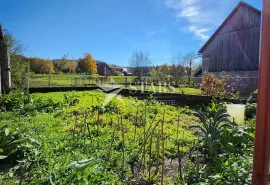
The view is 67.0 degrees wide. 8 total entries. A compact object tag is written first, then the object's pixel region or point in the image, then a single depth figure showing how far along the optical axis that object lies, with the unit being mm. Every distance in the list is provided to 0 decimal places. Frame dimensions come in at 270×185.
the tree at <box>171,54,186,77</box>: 23600
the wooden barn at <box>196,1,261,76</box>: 13789
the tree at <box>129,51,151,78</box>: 31266
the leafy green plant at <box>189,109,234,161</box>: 2461
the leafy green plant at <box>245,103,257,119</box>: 4864
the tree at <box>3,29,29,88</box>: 10239
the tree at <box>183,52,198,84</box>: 25914
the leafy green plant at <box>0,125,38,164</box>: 2424
